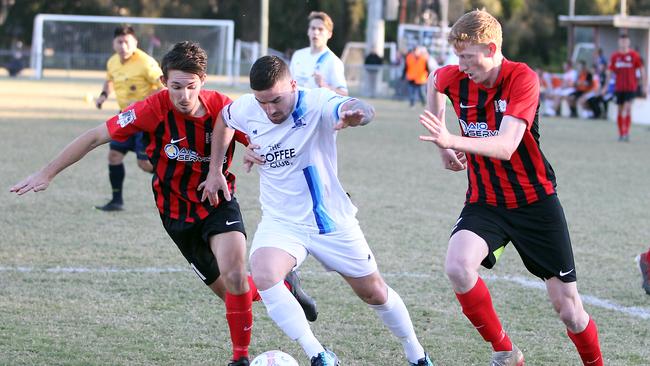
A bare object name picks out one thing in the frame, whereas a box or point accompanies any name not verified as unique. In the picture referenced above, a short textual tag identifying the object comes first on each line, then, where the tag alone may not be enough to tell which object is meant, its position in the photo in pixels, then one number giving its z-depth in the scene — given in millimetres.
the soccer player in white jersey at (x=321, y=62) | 19266
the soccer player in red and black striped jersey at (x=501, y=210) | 8625
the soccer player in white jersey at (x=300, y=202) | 8625
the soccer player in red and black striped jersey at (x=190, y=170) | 9273
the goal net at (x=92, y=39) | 72750
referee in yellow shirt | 19500
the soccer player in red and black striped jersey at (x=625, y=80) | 36406
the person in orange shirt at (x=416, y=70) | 54562
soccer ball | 8469
